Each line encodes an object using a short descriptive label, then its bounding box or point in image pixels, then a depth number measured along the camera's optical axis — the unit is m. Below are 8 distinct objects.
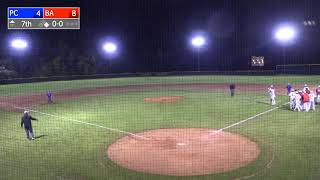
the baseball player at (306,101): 19.08
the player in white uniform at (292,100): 19.73
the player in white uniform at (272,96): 21.49
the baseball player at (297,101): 19.40
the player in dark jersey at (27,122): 14.35
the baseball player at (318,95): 20.98
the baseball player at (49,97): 25.58
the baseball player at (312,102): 19.66
